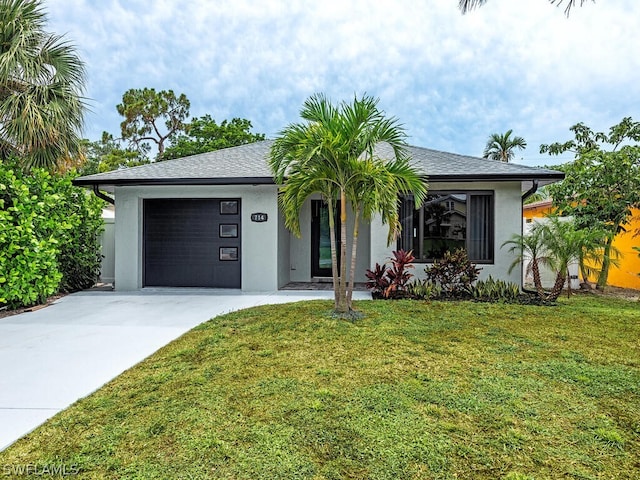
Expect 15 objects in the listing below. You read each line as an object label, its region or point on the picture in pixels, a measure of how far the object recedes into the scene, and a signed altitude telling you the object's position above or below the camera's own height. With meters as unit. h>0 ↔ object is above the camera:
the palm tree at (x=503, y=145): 24.56 +6.67
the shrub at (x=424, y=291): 7.81 -0.94
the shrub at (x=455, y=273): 8.02 -0.58
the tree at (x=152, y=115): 26.83 +9.39
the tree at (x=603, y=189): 9.31 +1.49
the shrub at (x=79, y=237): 8.30 +0.17
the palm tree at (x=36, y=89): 6.93 +3.02
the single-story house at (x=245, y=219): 8.61 +0.64
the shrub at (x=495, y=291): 7.75 -0.94
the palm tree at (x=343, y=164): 5.65 +1.27
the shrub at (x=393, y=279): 7.84 -0.70
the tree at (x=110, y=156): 24.75 +6.30
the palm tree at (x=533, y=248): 7.57 -0.03
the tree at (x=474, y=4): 6.62 +4.40
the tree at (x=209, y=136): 25.08 +7.58
